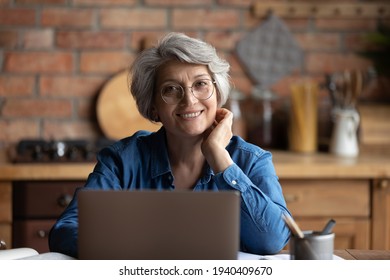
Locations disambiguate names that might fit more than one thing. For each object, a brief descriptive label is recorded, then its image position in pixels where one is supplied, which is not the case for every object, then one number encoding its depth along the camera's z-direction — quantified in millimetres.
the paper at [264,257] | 2958
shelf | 6471
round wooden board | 6289
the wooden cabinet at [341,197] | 5423
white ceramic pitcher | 6004
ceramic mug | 2559
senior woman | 3389
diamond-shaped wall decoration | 6506
